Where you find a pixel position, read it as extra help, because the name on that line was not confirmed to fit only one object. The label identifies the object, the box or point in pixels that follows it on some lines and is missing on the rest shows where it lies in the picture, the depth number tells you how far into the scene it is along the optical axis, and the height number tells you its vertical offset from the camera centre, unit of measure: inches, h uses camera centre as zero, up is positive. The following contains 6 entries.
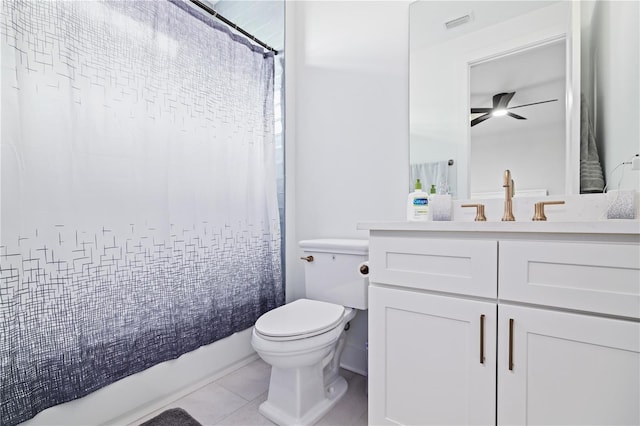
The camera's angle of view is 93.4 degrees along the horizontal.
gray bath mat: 50.3 -36.0
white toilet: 48.1 -20.5
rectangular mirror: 49.3 +20.9
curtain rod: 61.3 +40.9
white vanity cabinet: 29.8 -13.5
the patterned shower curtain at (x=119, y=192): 40.2 +2.7
